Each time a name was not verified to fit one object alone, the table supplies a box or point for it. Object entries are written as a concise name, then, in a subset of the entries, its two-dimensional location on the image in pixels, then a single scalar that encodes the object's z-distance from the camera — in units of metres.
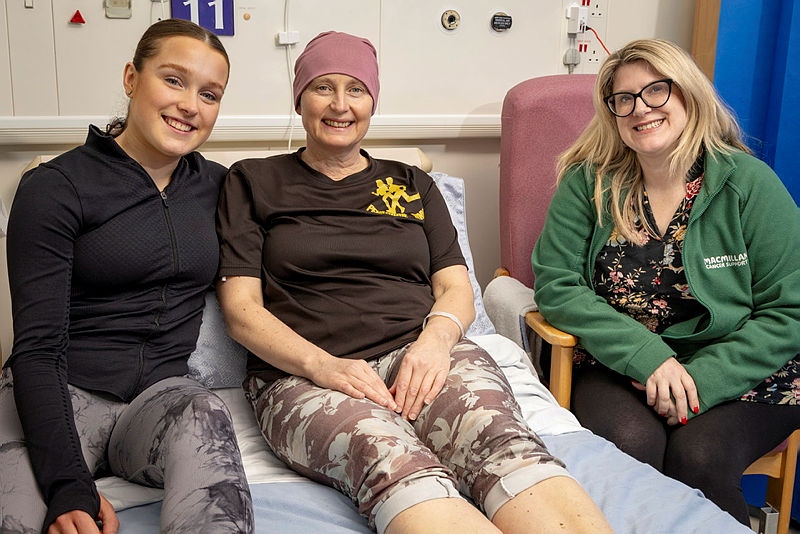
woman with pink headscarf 1.39
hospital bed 1.44
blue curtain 2.38
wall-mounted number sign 2.45
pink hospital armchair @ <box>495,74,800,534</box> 2.49
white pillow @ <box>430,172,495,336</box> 2.35
